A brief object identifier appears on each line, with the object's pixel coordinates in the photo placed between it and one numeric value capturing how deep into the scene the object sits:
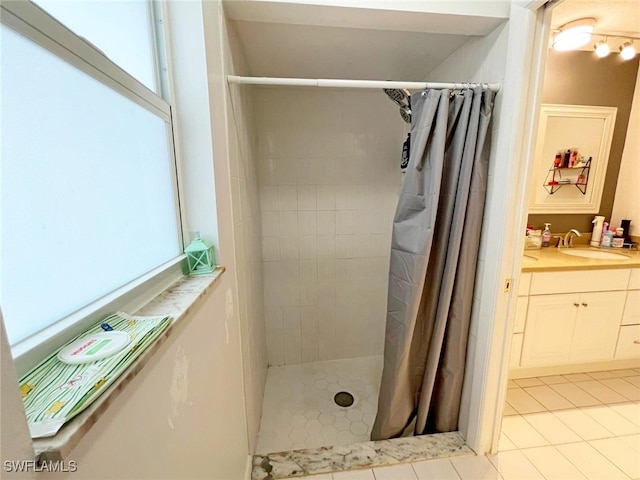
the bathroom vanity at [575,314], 1.74
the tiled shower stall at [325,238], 1.89
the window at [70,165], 0.37
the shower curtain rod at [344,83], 1.08
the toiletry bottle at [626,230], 2.12
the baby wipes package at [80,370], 0.30
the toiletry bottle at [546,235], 2.13
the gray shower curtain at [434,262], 1.18
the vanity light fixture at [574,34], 1.60
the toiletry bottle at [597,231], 2.15
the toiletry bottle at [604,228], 2.14
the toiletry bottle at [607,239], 2.12
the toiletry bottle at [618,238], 2.10
